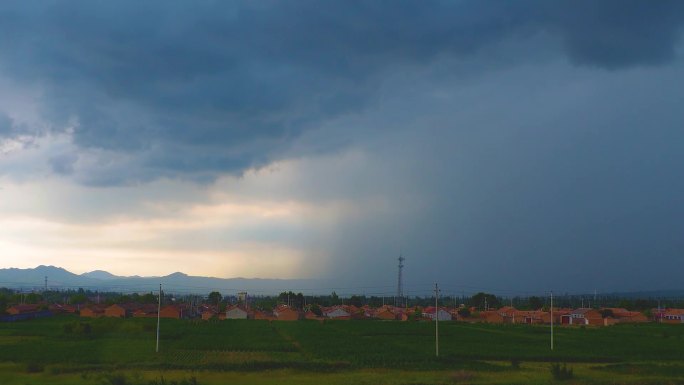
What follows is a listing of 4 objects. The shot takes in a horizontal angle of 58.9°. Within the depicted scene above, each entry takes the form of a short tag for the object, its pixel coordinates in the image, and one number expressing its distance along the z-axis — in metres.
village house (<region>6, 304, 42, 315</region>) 90.28
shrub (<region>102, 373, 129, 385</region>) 25.39
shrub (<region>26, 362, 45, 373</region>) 32.41
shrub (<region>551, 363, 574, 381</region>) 30.02
